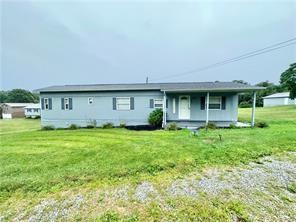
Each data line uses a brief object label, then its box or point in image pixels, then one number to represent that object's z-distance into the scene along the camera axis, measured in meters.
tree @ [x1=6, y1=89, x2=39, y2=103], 65.62
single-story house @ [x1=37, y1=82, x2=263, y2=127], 13.23
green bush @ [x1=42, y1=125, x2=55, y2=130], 15.28
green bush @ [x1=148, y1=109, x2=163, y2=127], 13.77
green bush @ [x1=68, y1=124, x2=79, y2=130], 14.79
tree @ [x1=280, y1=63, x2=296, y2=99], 31.81
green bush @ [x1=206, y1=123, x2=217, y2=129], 12.40
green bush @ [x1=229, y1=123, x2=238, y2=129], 12.36
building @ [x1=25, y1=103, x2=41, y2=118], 40.12
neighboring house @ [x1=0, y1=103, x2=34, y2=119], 42.37
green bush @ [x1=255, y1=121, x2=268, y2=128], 12.59
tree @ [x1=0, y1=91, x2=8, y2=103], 69.86
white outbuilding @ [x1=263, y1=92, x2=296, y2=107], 44.47
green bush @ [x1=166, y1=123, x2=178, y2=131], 12.33
